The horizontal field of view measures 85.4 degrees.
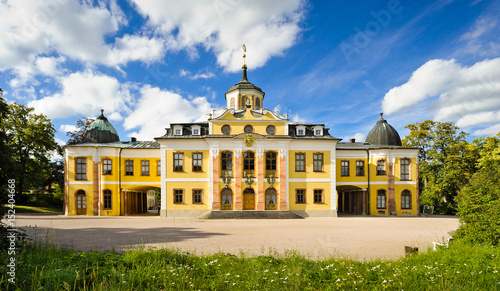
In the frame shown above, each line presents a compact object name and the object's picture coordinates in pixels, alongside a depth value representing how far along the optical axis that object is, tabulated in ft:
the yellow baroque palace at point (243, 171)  95.50
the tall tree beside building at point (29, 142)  112.88
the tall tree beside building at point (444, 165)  104.68
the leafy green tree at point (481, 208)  30.09
